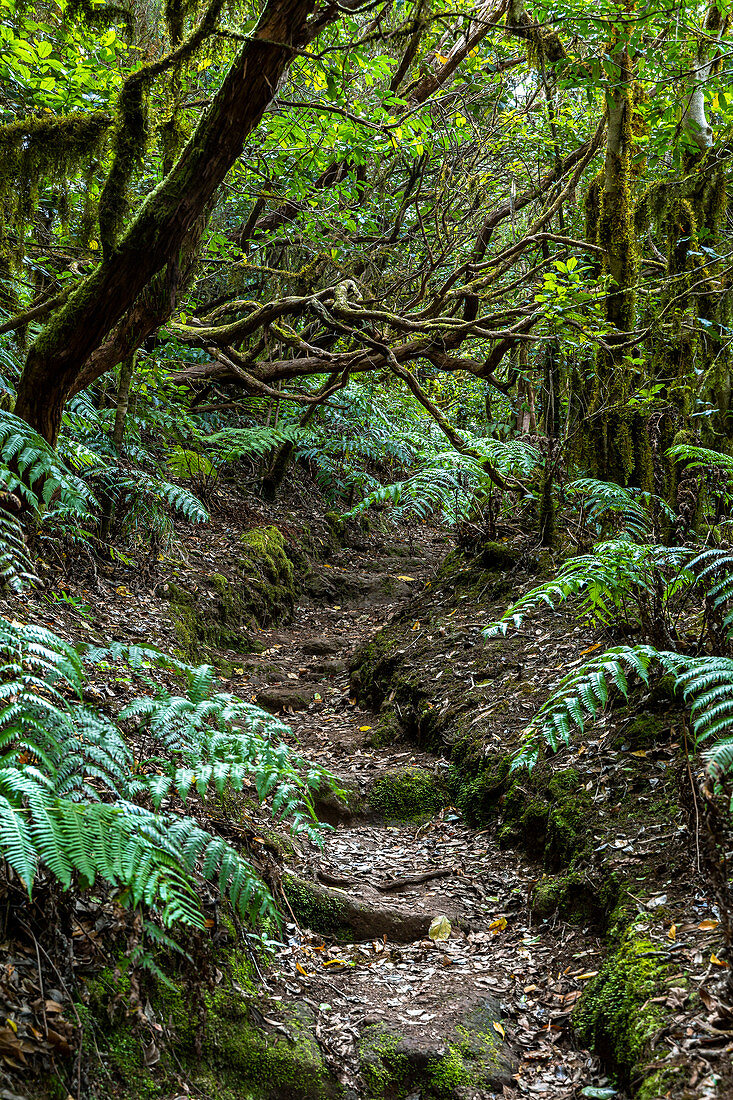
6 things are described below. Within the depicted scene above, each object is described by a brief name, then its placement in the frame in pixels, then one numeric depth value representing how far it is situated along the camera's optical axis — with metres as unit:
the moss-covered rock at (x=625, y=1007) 2.42
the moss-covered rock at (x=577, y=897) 3.17
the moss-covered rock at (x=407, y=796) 4.73
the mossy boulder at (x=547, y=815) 3.64
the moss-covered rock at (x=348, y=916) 3.52
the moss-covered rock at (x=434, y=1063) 2.69
